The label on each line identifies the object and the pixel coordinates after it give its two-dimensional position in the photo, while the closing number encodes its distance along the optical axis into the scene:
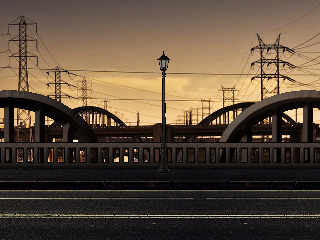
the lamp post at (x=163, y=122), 19.36
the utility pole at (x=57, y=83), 78.56
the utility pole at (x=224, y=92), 116.39
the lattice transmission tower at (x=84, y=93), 101.65
